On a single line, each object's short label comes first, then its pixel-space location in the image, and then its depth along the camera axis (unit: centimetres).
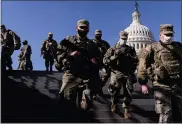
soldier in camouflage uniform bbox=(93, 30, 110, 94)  571
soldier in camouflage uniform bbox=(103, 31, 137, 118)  421
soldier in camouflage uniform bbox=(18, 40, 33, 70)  845
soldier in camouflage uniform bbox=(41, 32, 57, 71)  794
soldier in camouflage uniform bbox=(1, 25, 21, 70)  583
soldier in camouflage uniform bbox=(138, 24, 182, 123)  350
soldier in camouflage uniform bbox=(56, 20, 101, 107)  371
